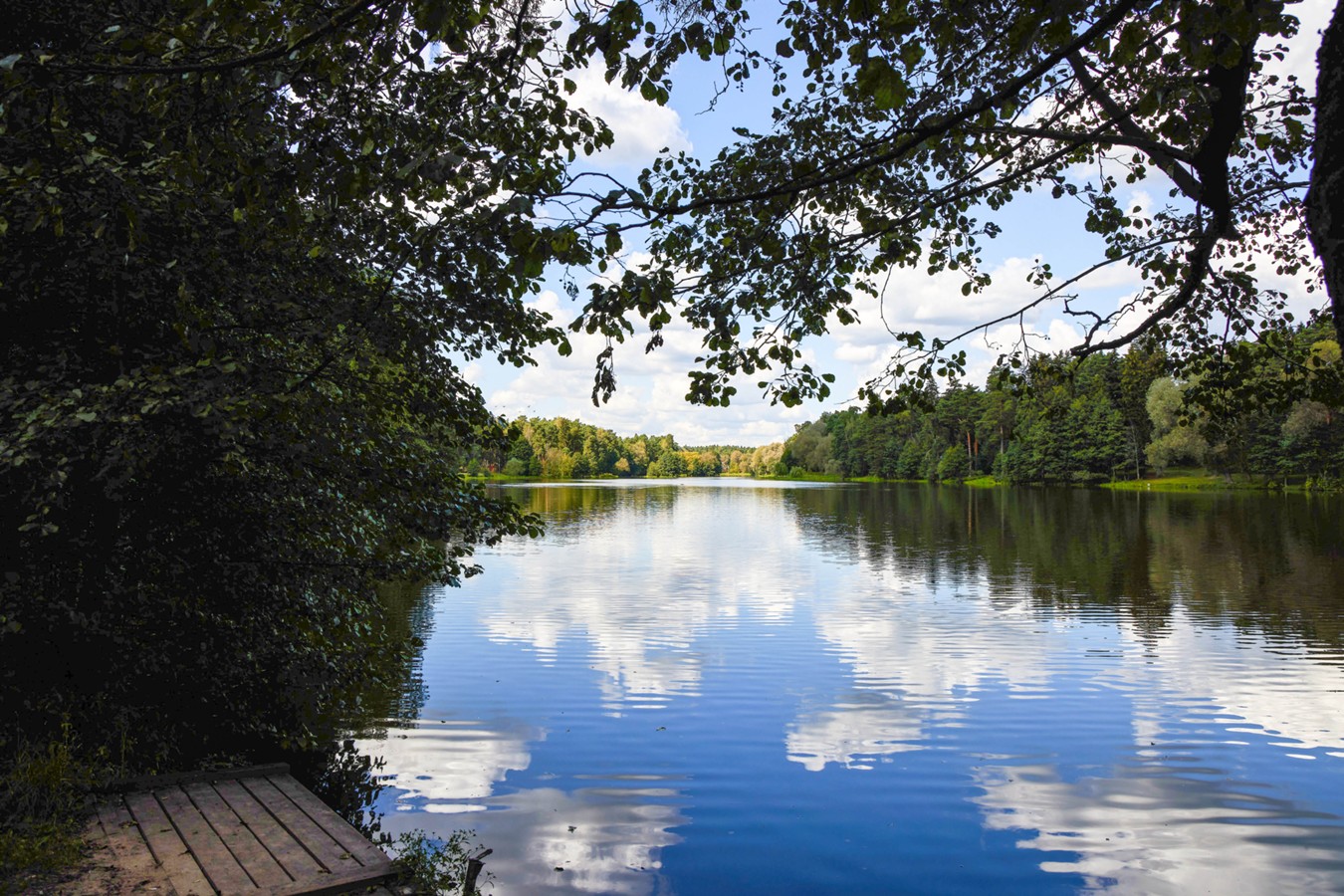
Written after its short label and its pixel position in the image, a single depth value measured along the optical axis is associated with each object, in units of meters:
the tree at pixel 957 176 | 5.27
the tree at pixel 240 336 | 5.48
